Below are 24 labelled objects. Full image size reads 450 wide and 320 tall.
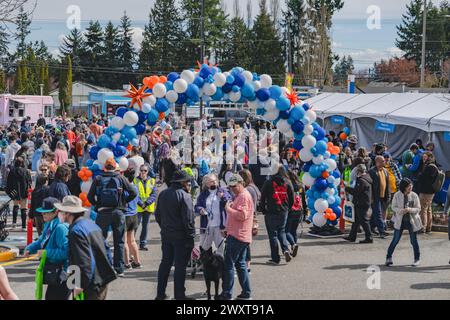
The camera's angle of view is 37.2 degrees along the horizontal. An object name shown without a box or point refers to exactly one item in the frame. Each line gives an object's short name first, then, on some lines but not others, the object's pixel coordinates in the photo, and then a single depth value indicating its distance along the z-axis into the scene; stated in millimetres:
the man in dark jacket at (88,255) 6699
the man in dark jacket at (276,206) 11523
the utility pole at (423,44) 37319
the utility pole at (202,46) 42694
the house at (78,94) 73000
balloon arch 13227
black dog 9141
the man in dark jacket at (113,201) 10445
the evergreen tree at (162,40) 78375
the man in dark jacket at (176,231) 9000
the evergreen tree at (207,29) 74750
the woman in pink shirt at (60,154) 18344
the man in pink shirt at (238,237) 9211
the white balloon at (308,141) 14078
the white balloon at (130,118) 13039
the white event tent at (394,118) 20734
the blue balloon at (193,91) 13392
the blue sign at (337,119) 28391
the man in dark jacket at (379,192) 13914
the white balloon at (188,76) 13422
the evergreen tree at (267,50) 76188
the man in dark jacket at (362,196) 13422
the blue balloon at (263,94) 13797
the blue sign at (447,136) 19688
